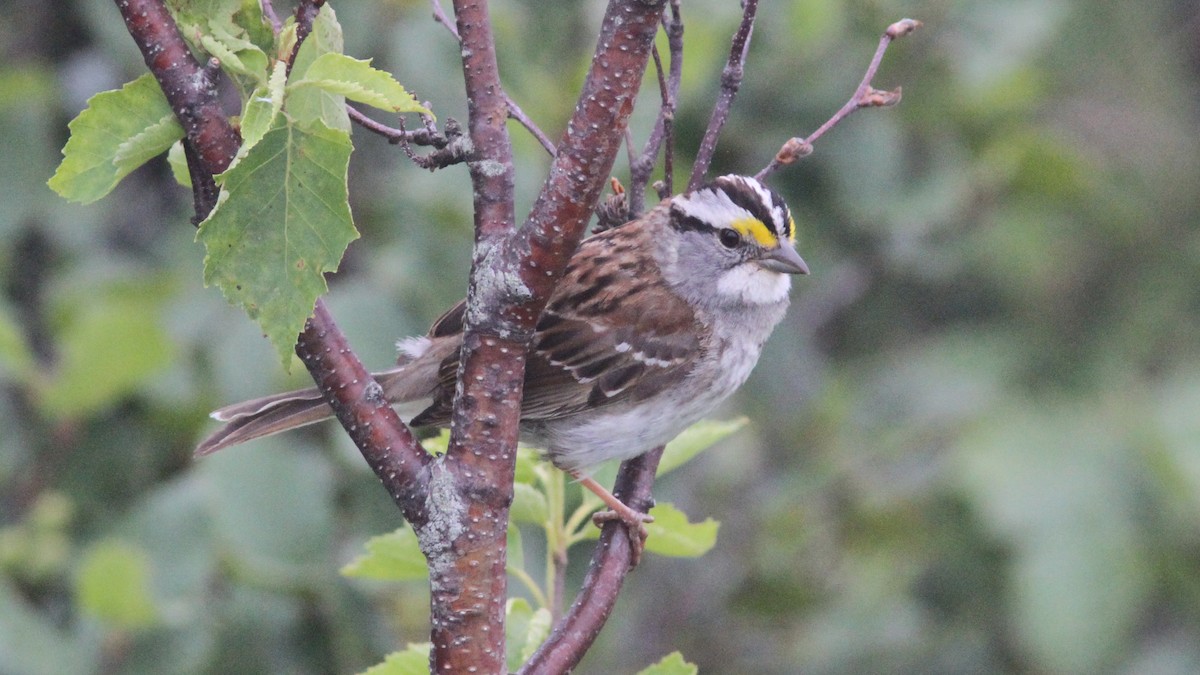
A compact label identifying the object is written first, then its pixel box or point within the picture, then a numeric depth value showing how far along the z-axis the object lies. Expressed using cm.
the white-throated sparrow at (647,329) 676
